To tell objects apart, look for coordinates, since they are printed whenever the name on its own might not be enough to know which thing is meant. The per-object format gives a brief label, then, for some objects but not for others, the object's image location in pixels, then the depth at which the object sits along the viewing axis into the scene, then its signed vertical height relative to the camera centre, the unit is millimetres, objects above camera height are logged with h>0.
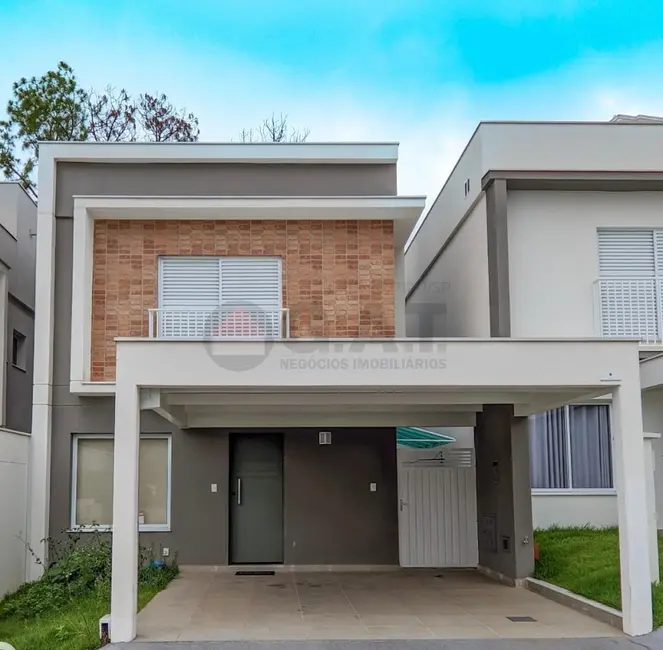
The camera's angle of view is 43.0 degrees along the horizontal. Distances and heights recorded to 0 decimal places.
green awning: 16500 +216
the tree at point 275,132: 29297 +11064
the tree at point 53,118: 26094 +10542
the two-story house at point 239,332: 14602 +2075
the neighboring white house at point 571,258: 14570 +3355
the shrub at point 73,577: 11938 -1916
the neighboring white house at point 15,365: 13211 +1864
